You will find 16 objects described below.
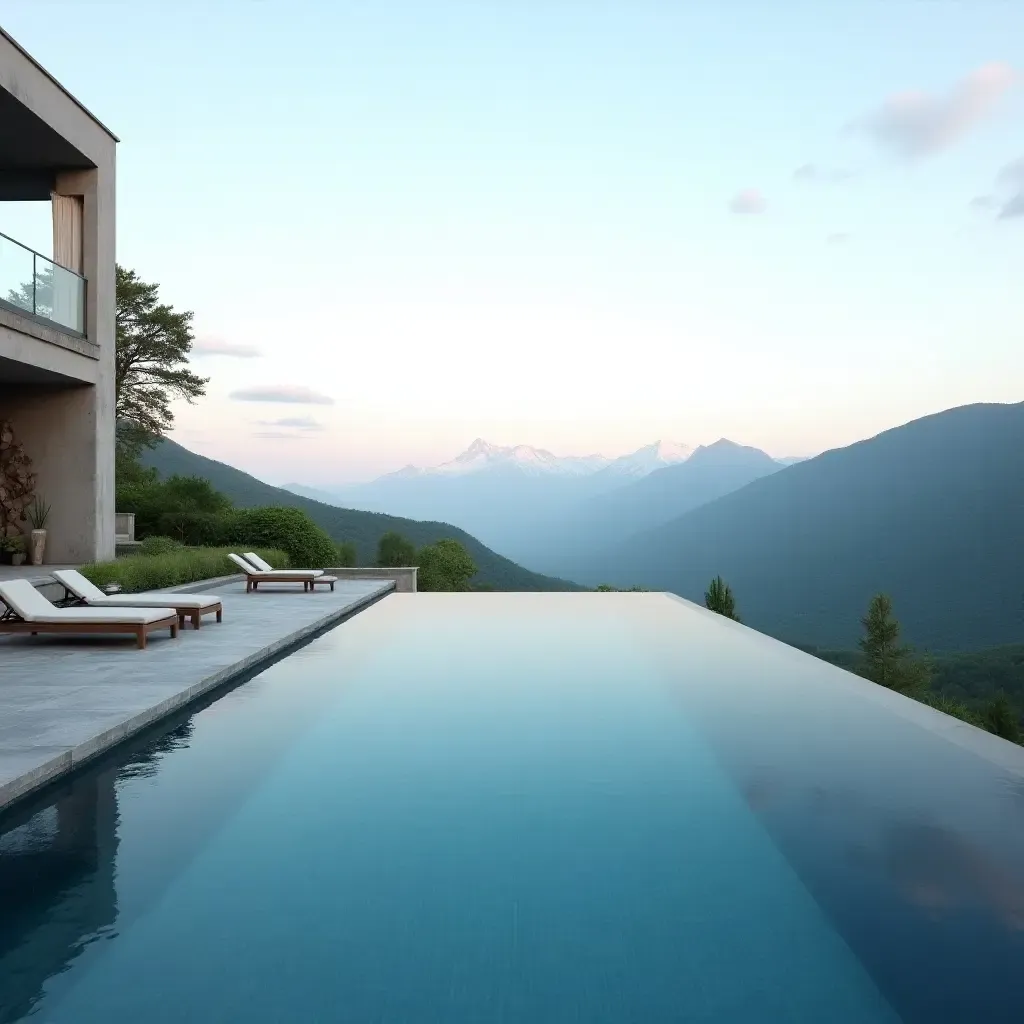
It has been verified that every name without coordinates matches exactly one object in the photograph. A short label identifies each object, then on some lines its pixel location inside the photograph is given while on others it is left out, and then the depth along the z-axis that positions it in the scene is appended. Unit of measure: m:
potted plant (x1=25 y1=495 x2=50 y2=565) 14.68
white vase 14.65
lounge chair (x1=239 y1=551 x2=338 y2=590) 15.78
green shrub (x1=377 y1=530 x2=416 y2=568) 26.61
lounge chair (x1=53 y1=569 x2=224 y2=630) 9.80
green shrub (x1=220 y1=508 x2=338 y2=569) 20.89
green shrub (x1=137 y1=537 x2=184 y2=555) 17.58
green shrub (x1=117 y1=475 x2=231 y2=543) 22.28
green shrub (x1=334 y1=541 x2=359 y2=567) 25.23
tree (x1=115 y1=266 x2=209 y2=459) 29.14
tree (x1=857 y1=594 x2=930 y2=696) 54.84
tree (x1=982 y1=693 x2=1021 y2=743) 42.72
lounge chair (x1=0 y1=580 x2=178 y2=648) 8.71
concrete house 14.16
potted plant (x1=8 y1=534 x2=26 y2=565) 14.56
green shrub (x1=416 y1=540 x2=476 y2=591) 25.67
